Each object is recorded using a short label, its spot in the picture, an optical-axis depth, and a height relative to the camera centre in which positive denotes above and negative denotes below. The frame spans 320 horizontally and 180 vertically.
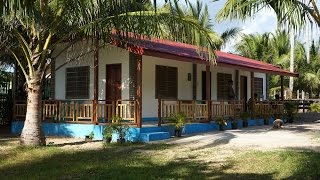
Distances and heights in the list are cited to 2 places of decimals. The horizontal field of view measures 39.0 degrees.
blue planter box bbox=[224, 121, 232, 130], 17.40 -0.76
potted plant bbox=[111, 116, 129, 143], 13.07 -0.65
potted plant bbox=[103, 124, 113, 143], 13.09 -0.82
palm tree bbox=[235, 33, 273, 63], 36.59 +4.82
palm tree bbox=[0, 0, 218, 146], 11.38 +2.01
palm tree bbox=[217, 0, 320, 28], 7.76 +1.72
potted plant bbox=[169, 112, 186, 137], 14.16 -0.49
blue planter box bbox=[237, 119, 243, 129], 18.26 -0.73
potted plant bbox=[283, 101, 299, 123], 21.95 -0.21
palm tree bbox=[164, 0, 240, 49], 32.32 +5.95
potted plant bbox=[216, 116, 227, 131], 16.62 -0.60
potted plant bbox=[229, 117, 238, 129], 17.62 -0.71
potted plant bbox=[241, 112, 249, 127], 18.43 -0.47
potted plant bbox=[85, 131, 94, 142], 13.98 -0.98
